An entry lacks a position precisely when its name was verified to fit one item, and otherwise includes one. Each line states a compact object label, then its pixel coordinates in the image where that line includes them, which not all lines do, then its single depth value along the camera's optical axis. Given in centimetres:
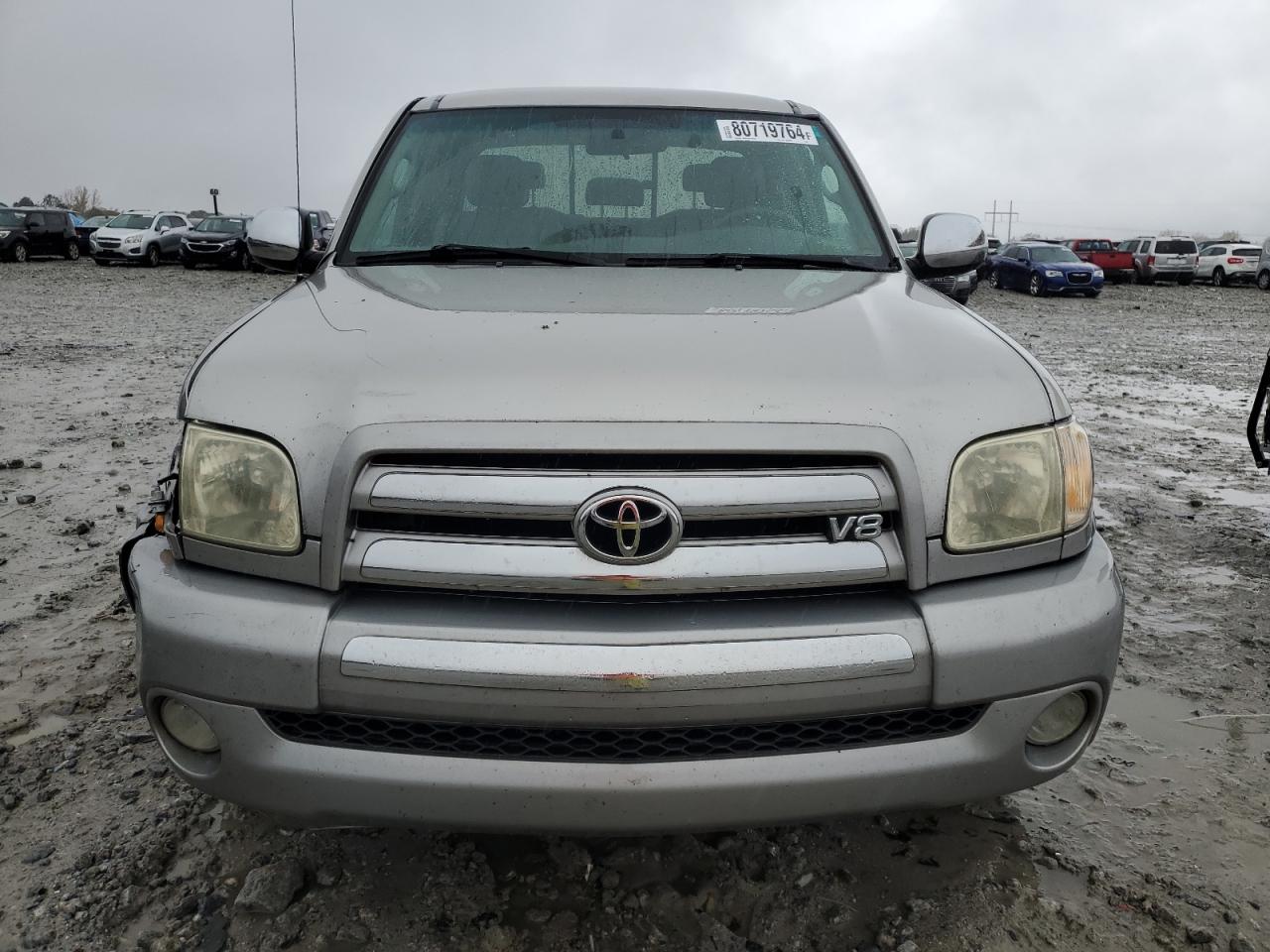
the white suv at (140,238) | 2709
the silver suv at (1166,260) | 3238
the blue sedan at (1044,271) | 2536
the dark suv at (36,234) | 2662
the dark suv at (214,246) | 2623
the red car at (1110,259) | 3341
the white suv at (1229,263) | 3095
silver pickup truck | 164
